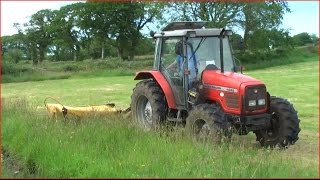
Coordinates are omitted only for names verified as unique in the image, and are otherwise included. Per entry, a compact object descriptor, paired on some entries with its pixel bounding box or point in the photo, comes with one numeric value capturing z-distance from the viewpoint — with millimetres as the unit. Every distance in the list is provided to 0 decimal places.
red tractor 7348
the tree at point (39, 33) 61716
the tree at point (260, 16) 40684
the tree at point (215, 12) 39250
